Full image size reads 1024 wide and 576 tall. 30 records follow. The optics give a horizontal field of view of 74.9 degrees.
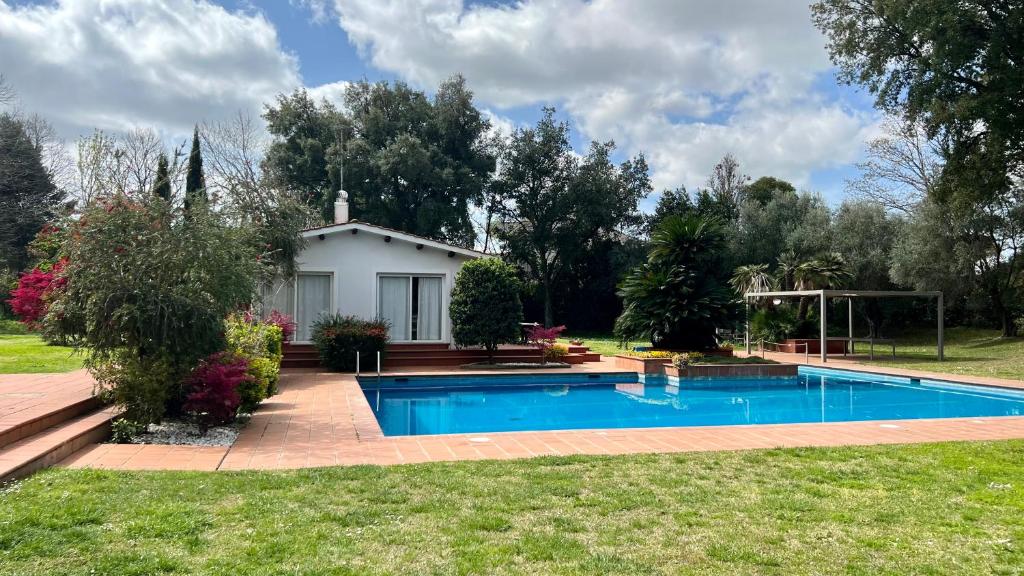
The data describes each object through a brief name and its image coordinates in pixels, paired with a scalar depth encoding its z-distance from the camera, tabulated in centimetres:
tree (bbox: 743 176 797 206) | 3978
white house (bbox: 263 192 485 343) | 1642
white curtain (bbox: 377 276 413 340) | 1686
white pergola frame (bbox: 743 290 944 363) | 1889
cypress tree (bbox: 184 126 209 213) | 2410
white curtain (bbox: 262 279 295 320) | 1622
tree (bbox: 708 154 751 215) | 4048
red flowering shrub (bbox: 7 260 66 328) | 854
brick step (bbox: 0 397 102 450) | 558
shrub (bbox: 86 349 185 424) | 691
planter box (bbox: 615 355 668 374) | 1566
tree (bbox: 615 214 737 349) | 1623
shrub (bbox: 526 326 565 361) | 1616
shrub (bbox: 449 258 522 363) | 1545
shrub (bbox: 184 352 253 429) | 712
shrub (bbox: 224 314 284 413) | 807
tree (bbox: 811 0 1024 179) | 1506
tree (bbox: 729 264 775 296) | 2517
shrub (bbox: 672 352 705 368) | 1529
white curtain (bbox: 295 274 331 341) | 1652
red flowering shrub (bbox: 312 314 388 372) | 1453
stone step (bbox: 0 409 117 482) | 491
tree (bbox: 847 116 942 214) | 3023
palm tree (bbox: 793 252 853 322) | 2356
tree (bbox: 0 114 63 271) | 3100
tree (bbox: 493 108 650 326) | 3391
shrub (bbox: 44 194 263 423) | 690
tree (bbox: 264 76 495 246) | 3144
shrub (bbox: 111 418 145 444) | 668
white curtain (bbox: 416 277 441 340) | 1714
